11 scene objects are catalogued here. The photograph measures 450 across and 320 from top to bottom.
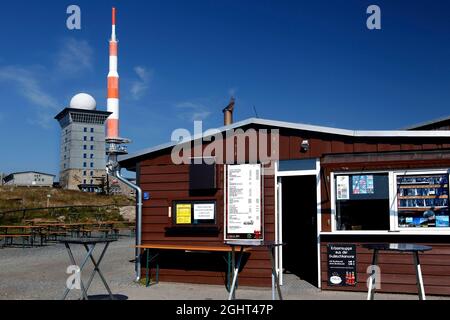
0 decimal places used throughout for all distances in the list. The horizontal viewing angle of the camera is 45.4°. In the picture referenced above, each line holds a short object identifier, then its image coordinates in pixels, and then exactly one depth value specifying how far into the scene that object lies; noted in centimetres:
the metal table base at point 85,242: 671
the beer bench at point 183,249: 931
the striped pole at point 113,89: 6512
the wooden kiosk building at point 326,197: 865
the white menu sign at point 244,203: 962
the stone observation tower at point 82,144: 9231
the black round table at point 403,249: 573
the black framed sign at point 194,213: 990
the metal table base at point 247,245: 653
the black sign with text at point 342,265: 895
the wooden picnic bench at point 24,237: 1728
